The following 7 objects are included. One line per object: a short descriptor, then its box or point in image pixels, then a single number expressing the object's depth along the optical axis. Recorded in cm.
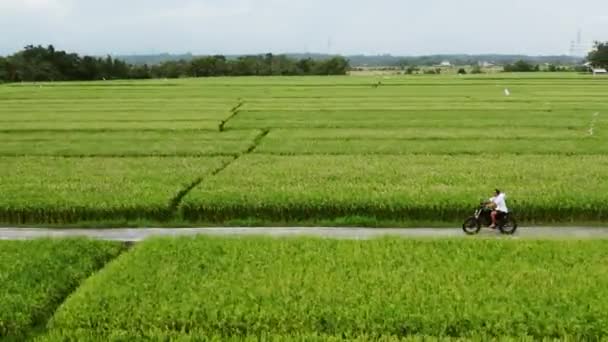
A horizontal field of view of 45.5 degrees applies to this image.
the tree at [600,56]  12938
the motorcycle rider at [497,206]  1977
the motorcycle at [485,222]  2008
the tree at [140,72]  12700
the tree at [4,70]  11167
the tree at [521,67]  15112
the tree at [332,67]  14449
